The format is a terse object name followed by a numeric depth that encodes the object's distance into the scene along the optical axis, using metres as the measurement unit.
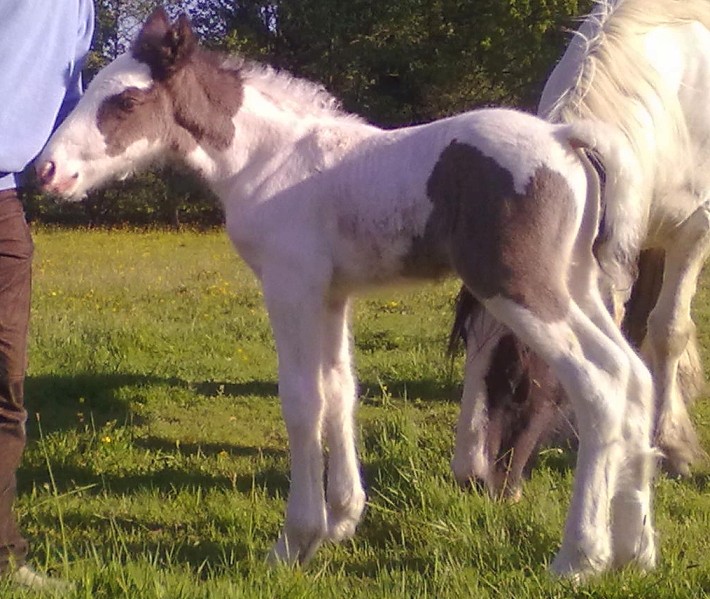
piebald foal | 3.21
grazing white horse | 4.00
